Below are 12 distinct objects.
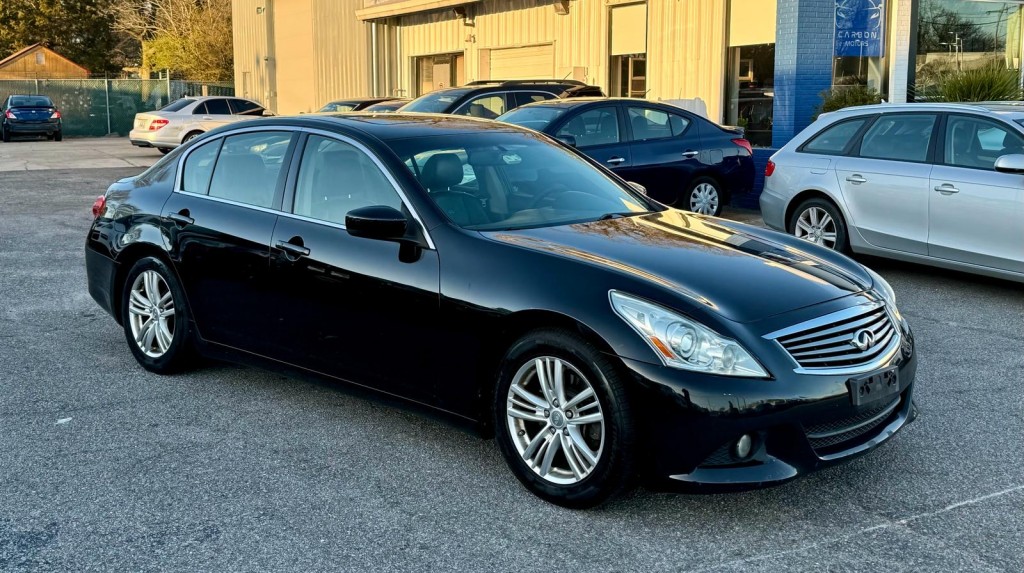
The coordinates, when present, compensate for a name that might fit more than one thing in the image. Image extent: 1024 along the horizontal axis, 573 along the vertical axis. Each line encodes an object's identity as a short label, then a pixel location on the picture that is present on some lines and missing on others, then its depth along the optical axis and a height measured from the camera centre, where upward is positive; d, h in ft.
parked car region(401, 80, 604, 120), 50.85 +1.81
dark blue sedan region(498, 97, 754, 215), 39.45 -0.46
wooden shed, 186.60 +12.24
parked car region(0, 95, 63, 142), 114.73 +1.75
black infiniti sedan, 12.84 -2.36
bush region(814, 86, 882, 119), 48.16 +1.59
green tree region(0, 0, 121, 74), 205.46 +20.60
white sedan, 85.15 +1.06
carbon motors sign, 50.90 +5.06
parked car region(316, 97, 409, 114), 71.56 +1.96
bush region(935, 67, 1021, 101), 46.01 +2.02
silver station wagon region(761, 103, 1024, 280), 26.43 -1.44
